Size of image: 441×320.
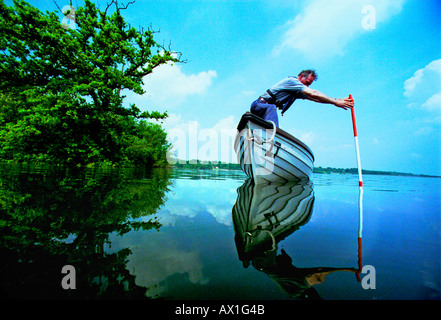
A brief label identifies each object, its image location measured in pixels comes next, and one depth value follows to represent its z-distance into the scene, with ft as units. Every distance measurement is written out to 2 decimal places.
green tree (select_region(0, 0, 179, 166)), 31.09
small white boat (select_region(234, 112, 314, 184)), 13.34
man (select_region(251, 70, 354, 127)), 14.06
